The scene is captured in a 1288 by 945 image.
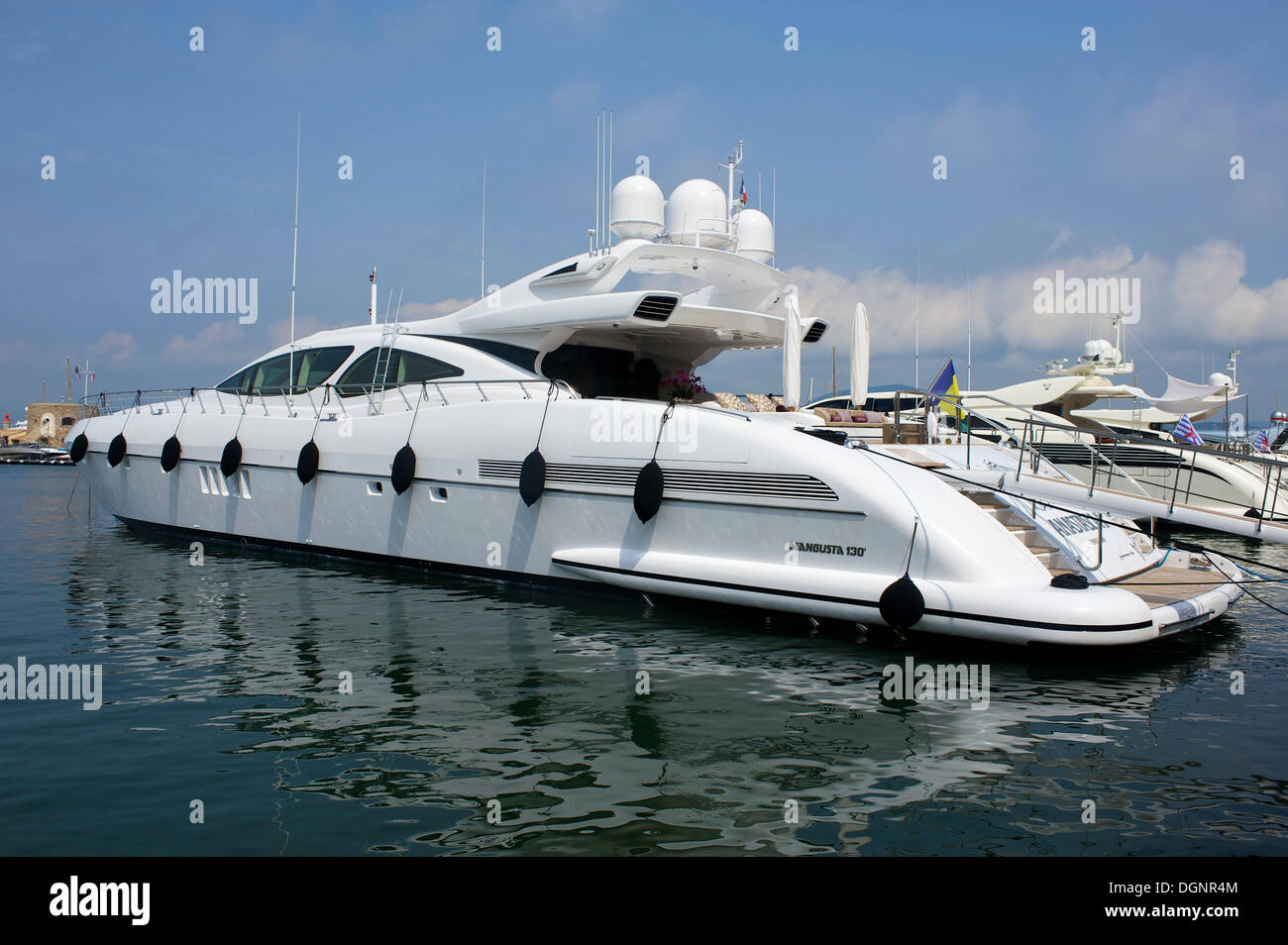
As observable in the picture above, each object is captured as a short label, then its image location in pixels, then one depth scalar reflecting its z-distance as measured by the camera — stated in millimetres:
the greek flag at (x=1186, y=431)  24598
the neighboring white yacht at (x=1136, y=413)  19781
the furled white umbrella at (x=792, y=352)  10453
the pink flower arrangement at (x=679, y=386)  11914
